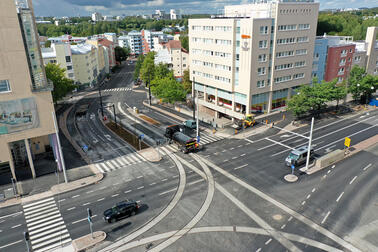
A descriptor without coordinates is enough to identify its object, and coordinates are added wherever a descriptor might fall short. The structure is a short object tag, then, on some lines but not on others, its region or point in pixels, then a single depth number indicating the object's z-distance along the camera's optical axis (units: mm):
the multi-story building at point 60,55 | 96562
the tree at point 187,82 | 90562
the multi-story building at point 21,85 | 35969
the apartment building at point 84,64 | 105688
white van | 42094
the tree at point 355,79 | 68062
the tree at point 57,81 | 75875
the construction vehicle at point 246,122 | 60719
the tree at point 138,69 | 121250
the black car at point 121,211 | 31309
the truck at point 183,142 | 48625
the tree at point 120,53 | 176000
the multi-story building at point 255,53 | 62281
